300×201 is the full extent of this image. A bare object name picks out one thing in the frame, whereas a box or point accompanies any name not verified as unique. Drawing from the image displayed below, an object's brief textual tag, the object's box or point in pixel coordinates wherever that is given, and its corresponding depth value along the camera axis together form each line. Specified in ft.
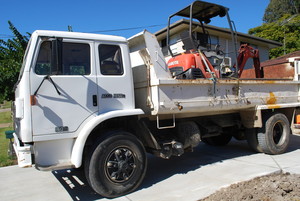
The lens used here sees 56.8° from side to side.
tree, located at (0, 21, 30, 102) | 27.30
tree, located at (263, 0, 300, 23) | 161.48
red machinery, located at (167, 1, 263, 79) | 19.44
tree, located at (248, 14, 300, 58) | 105.50
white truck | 13.11
